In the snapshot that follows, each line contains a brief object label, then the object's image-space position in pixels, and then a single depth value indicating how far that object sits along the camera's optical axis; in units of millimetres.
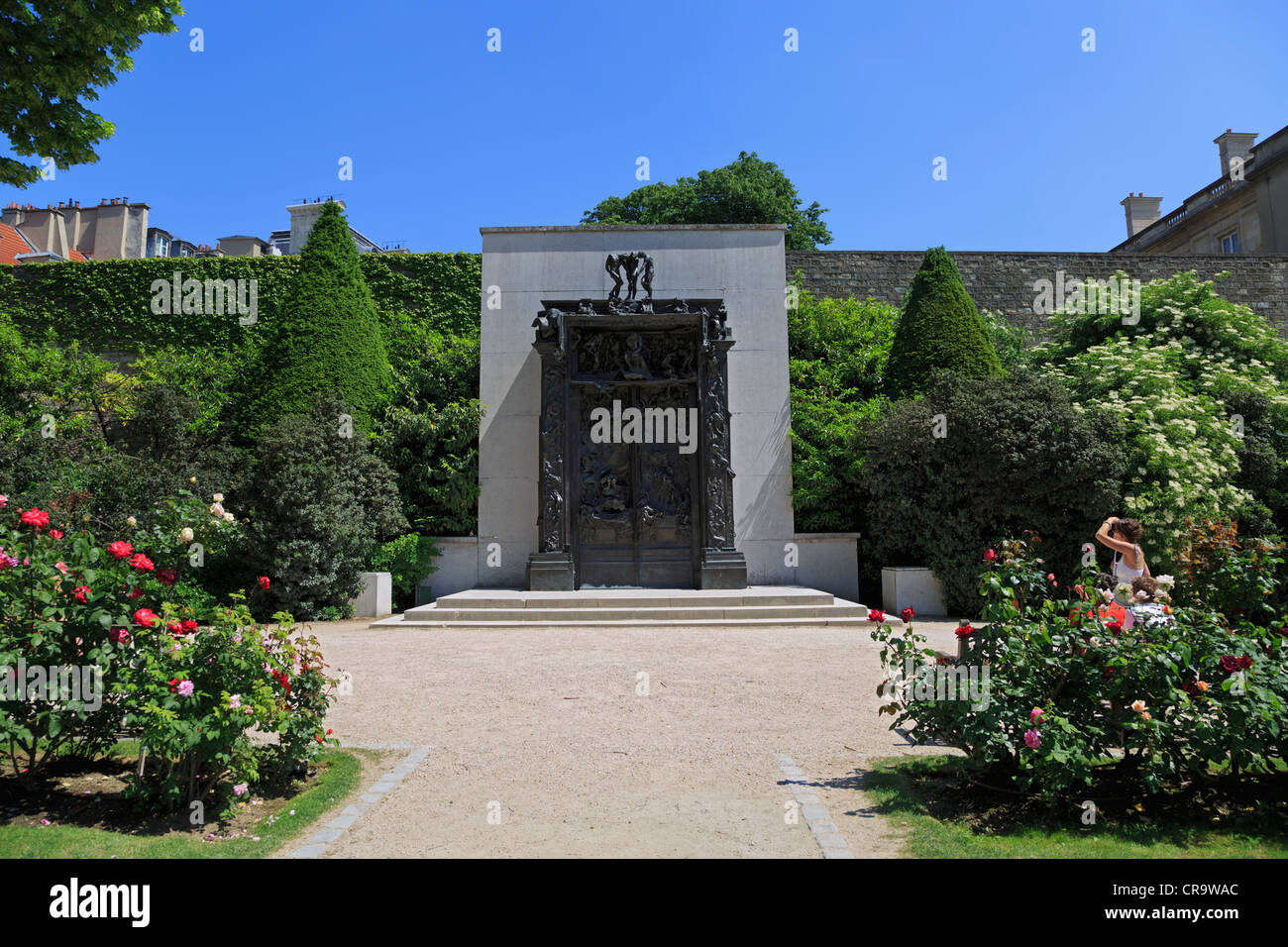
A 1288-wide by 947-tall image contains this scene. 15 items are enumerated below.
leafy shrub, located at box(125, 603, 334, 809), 3648
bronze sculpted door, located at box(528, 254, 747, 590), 13367
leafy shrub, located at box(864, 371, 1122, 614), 11734
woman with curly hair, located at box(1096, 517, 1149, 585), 7770
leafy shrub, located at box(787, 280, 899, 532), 14461
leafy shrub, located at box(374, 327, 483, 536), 14516
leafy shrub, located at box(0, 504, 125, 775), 3693
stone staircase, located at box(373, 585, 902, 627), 11578
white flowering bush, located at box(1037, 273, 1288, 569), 11609
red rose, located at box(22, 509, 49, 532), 4193
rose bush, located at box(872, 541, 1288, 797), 3570
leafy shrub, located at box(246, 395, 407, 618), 11648
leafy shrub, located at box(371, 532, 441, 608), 13531
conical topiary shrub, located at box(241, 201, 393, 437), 14359
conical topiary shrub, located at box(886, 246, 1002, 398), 14492
